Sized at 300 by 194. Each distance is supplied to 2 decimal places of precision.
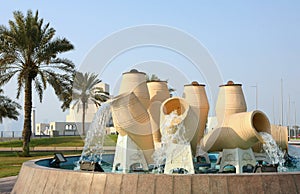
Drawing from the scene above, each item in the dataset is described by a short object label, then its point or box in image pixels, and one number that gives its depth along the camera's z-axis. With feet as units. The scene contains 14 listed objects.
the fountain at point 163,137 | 30.40
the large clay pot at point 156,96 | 46.19
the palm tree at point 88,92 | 122.42
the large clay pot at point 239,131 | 40.47
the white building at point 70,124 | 157.08
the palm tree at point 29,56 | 83.76
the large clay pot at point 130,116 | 40.65
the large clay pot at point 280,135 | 53.06
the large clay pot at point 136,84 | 42.47
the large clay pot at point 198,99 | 46.52
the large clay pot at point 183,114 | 37.83
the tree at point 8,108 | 119.65
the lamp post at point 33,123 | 199.17
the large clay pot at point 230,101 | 44.96
